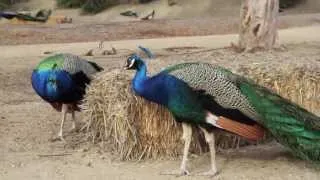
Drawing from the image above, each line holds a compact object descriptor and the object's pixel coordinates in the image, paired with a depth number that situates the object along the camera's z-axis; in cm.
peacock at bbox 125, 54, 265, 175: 619
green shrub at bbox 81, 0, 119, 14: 3712
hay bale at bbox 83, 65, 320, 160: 691
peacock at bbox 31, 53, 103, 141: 755
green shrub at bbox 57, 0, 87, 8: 3853
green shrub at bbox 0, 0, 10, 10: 3949
